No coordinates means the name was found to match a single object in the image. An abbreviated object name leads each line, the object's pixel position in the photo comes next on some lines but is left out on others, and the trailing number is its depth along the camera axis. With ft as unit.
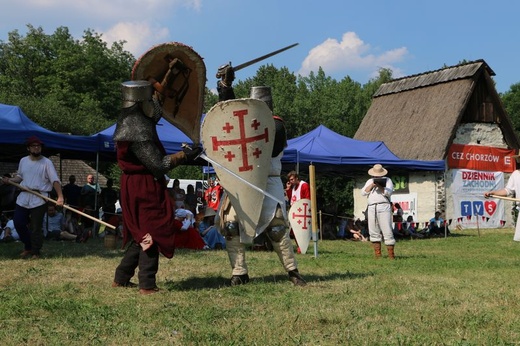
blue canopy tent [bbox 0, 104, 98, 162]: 40.32
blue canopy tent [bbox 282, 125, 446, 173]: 52.95
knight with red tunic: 17.65
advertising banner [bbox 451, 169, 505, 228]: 77.46
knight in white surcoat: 19.54
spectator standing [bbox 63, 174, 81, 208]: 49.15
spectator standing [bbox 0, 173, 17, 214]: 44.95
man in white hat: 32.35
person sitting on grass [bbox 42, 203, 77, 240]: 42.98
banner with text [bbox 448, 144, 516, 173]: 78.33
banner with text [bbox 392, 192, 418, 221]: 76.74
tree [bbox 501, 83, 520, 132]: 158.61
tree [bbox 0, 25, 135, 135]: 151.64
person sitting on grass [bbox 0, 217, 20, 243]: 40.37
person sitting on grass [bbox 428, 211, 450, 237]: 61.77
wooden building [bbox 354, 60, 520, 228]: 76.38
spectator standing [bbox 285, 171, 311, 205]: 35.94
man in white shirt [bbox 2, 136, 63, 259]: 27.68
